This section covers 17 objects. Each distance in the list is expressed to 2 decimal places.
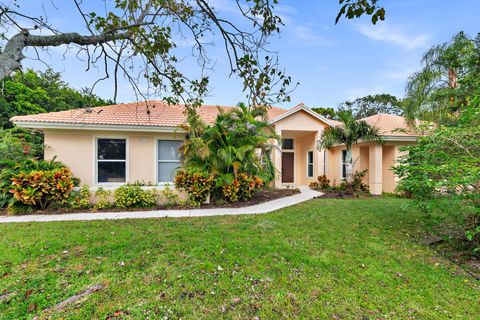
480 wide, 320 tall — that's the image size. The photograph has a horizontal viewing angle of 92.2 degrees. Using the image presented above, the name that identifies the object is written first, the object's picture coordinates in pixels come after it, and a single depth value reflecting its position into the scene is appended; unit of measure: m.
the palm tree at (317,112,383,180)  12.01
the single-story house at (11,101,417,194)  9.93
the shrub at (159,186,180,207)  9.55
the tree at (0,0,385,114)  3.86
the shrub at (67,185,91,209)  8.79
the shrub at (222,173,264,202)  9.67
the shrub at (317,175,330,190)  14.47
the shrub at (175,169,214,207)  9.43
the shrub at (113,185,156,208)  9.07
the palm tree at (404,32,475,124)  10.86
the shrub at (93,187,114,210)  8.96
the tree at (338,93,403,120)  41.94
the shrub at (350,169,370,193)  12.62
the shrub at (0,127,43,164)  9.58
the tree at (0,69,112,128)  18.98
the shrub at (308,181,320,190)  14.79
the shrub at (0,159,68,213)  8.37
